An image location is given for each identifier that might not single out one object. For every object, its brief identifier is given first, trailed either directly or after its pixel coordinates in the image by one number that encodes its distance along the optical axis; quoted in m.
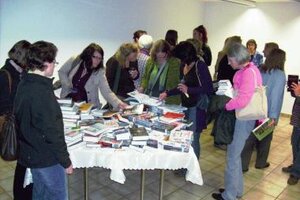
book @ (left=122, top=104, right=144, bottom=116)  2.82
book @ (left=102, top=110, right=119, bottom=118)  2.75
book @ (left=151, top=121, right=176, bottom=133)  2.51
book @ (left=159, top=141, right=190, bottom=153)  2.31
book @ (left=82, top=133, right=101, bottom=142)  2.31
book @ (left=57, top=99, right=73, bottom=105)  2.63
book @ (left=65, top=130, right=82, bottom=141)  2.29
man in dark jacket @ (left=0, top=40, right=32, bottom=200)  2.64
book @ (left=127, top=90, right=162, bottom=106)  3.01
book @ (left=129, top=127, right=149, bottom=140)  2.33
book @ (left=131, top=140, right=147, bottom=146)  2.33
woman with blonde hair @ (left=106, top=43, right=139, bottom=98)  3.54
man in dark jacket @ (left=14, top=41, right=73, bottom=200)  1.77
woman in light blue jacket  3.26
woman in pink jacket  2.55
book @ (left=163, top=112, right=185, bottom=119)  2.76
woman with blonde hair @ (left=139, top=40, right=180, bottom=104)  3.34
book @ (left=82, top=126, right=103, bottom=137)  2.33
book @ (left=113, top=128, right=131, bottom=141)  2.34
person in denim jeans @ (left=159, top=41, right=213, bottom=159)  3.02
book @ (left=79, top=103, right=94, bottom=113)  2.71
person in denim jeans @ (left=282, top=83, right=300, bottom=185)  3.46
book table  2.24
